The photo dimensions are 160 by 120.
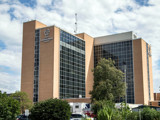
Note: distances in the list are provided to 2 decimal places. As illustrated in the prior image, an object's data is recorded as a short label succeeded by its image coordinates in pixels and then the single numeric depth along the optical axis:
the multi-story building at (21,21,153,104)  58.84
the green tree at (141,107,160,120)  28.19
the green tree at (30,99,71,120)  25.95
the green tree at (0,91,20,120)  25.19
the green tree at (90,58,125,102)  47.22
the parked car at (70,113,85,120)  37.34
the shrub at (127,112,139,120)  28.21
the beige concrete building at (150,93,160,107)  67.75
